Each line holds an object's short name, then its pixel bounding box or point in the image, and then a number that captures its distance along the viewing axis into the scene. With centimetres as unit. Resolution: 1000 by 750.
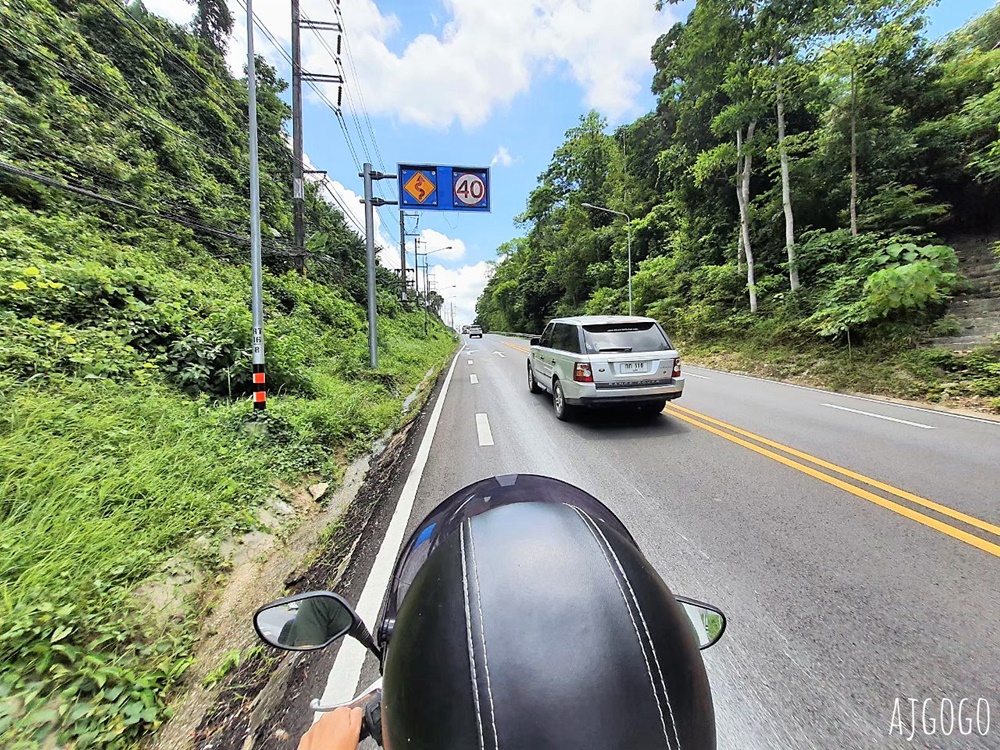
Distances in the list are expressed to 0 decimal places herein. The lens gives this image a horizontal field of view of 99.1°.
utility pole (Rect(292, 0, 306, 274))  1252
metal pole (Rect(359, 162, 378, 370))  1066
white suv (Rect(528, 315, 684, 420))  637
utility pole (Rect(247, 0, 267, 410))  529
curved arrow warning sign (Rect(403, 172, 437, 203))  1073
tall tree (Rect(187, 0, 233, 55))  2544
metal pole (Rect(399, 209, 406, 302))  3228
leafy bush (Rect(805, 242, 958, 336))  991
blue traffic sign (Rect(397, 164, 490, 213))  1069
